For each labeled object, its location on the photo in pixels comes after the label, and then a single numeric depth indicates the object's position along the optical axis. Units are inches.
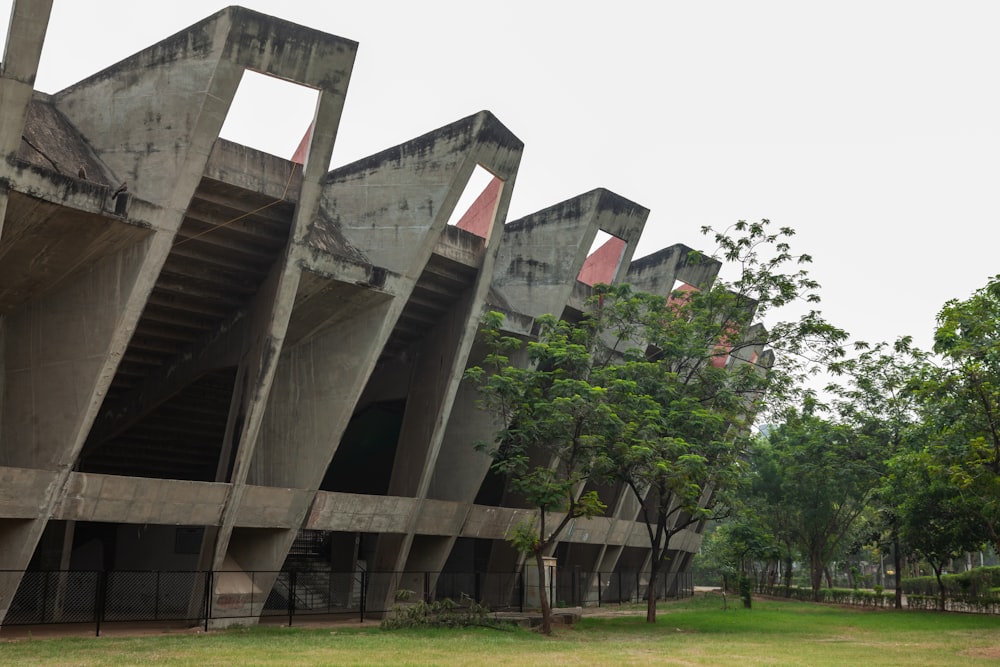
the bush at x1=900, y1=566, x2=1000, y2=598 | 1946.4
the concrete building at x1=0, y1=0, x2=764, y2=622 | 765.9
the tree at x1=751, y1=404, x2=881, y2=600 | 1721.2
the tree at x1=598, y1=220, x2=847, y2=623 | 1034.1
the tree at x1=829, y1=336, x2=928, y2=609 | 1646.2
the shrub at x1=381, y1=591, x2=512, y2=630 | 918.4
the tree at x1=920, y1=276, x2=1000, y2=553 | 898.1
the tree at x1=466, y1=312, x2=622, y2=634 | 941.8
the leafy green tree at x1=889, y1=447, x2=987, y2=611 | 1352.1
